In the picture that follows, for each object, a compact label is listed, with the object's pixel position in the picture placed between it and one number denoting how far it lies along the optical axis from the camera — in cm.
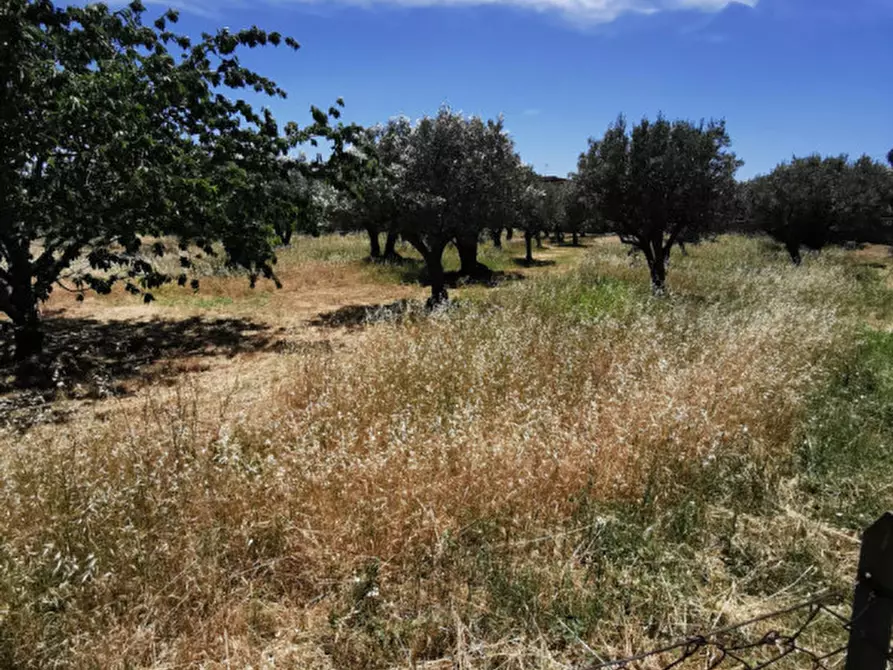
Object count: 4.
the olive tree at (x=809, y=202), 2244
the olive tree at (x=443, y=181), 1404
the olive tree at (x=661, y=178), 1430
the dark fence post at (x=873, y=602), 172
